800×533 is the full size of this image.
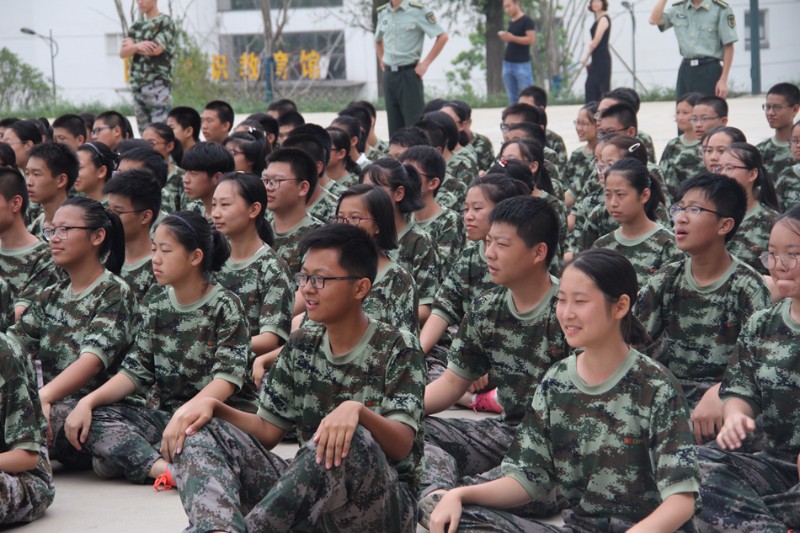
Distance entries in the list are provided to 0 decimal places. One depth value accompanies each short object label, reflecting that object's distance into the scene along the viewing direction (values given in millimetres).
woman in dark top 11391
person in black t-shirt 11680
